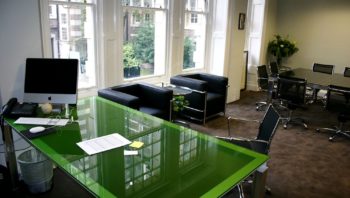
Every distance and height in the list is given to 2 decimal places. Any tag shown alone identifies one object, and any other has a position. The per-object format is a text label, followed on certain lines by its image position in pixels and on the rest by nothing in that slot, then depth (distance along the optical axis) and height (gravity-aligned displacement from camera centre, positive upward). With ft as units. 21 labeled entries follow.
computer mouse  6.80 -2.25
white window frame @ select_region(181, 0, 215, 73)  18.59 -0.05
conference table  15.24 -2.12
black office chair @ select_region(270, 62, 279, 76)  20.07 -1.93
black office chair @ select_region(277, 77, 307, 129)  15.07 -2.74
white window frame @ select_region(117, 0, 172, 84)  15.16 -1.98
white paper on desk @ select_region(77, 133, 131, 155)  6.08 -2.36
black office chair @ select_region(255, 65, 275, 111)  19.17 -2.79
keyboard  7.43 -2.26
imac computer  8.38 -1.32
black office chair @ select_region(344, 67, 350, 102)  18.76 -1.97
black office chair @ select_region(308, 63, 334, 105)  19.22 -1.95
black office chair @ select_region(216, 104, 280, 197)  8.70 -3.07
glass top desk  4.83 -2.44
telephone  7.85 -2.07
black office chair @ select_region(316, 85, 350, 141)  13.83 -3.02
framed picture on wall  19.01 +1.28
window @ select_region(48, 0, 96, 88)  11.38 +0.12
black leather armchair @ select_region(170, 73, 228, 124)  15.16 -3.10
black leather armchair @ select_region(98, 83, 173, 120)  11.26 -2.51
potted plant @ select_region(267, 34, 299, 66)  23.79 -0.54
